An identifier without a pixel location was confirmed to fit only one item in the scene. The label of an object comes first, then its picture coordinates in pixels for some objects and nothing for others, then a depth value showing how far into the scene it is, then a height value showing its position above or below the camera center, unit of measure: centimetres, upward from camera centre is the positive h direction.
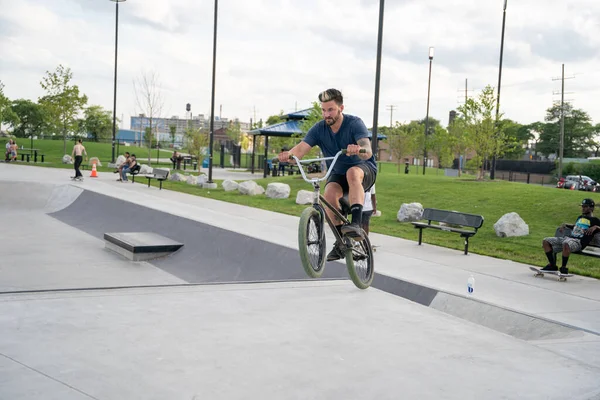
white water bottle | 724 -148
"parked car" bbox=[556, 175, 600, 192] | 4203 -75
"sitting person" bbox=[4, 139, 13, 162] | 3690 -62
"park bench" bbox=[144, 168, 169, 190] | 2311 -89
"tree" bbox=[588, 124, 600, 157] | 9162 +510
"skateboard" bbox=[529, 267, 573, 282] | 901 -162
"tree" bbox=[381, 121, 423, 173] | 5694 +257
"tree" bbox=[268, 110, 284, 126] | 9556 +656
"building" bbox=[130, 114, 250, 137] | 17832 +1005
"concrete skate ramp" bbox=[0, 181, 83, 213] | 1895 -170
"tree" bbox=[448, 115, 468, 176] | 5886 +405
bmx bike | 576 -83
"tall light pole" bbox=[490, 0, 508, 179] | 2834 +580
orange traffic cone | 2774 -115
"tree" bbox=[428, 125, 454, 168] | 5845 +225
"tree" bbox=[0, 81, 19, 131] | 8121 +400
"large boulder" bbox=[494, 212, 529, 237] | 1336 -133
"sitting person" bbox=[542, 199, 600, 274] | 874 -101
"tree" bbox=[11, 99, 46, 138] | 9300 +460
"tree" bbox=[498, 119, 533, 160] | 9653 +604
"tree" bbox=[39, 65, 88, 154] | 4138 +332
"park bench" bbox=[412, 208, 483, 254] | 1113 -106
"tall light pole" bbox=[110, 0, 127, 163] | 3659 +782
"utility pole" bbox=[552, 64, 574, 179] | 5303 +795
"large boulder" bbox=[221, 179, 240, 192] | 2409 -127
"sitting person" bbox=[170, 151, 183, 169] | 4049 -49
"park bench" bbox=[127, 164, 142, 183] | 2580 -91
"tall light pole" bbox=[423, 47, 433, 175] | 4844 +900
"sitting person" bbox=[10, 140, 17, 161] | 3712 -54
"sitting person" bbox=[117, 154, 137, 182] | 2583 -83
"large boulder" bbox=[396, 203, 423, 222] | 1584 -133
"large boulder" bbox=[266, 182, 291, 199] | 2114 -121
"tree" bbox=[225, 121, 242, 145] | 8365 +341
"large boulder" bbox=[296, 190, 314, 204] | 1955 -130
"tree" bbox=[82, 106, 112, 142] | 9444 +406
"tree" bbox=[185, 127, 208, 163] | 4518 +87
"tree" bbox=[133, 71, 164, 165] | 4862 +403
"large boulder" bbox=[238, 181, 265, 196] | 2252 -125
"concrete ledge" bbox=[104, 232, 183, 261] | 1173 -196
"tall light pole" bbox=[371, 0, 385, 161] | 1296 +211
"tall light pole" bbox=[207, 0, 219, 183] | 2405 +263
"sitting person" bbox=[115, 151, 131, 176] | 2581 -52
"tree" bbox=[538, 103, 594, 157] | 8862 +609
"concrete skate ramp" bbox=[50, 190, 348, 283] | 986 -191
